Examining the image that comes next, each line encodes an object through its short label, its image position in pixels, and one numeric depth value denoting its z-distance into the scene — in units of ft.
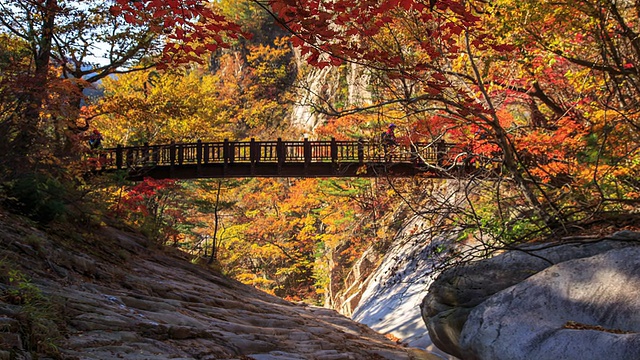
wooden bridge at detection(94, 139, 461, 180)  64.49
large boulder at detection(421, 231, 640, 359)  24.00
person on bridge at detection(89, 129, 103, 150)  55.07
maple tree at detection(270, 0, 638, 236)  16.71
